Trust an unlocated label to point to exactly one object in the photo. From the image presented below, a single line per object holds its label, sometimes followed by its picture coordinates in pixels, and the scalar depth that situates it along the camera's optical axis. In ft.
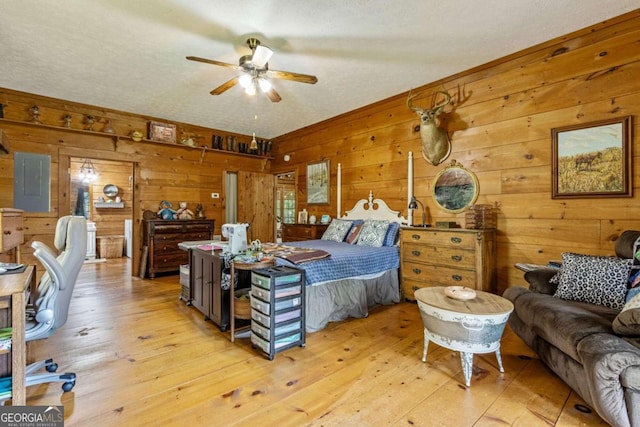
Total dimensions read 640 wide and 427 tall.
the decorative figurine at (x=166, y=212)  17.59
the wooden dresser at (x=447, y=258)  10.06
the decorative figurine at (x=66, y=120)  15.08
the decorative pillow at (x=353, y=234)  13.42
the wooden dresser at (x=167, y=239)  16.51
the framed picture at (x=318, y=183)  17.80
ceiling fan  9.10
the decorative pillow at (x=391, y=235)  12.48
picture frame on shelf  17.46
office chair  5.80
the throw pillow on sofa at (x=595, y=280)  6.68
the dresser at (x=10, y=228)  7.31
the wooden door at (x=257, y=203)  21.22
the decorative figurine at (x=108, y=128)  16.07
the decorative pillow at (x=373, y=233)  12.61
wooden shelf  14.13
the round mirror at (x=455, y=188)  11.59
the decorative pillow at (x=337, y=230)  14.07
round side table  6.22
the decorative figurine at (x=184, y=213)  18.03
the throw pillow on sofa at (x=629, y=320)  4.98
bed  9.20
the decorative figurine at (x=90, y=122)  15.67
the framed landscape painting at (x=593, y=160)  8.41
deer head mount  11.69
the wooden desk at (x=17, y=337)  4.67
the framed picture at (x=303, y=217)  18.78
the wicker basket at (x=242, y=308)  8.63
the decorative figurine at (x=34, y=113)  14.24
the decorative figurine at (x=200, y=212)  19.27
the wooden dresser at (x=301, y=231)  16.14
